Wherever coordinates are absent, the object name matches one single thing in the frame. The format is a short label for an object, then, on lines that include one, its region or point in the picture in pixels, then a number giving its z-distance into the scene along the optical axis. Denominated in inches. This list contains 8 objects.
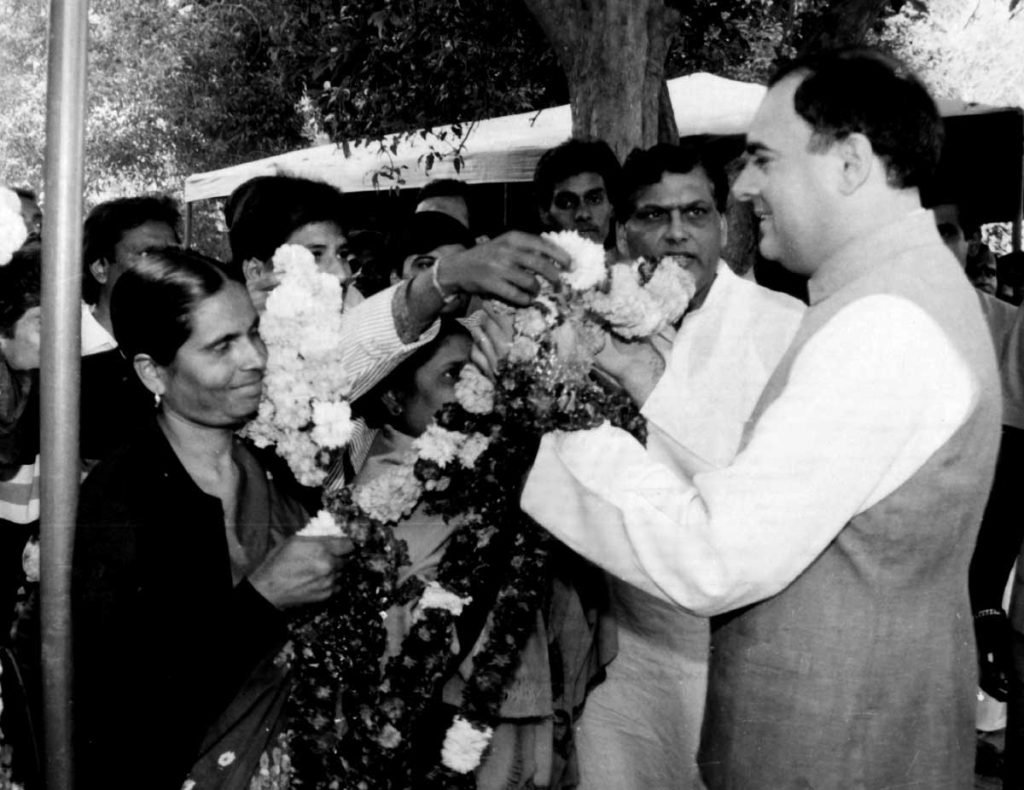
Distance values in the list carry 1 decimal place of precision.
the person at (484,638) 101.1
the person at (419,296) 86.7
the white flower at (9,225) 92.2
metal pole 75.3
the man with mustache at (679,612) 108.3
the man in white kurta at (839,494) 67.9
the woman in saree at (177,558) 82.0
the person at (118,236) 151.0
